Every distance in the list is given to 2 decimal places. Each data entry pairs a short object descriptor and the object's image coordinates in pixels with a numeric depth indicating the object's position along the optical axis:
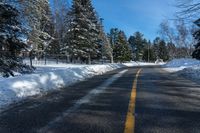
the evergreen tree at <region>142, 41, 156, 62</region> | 58.60
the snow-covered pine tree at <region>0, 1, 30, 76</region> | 5.82
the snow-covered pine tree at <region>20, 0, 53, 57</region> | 23.98
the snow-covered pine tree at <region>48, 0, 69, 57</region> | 26.32
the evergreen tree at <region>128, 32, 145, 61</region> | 61.48
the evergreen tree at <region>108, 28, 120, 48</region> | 53.46
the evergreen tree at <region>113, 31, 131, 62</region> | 40.14
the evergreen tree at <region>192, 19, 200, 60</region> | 17.70
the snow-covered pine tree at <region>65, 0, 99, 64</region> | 24.20
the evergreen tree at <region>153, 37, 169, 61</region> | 61.56
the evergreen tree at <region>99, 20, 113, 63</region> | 32.54
